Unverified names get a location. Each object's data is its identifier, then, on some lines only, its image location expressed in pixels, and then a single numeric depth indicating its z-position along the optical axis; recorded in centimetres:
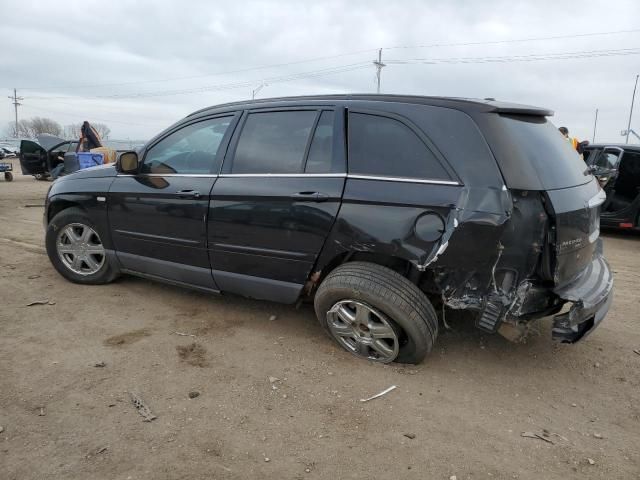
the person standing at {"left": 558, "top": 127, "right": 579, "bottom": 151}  917
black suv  271
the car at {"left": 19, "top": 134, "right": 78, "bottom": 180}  1560
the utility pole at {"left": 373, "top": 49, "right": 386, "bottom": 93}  4178
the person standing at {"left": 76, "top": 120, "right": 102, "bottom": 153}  1291
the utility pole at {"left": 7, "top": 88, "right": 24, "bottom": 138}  7919
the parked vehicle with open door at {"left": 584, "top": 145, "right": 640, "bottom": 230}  765
